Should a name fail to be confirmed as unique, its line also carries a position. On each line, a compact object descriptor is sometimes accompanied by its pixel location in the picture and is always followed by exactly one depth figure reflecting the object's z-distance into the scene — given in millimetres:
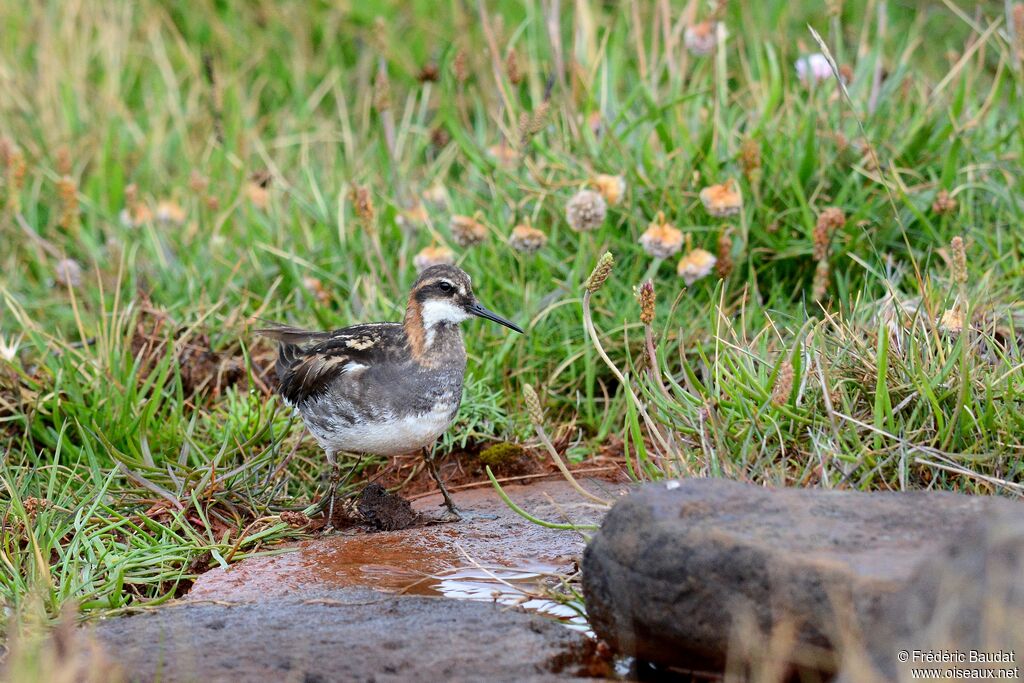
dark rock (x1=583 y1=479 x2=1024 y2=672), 6109
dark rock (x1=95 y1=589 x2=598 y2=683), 6637
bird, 9961
